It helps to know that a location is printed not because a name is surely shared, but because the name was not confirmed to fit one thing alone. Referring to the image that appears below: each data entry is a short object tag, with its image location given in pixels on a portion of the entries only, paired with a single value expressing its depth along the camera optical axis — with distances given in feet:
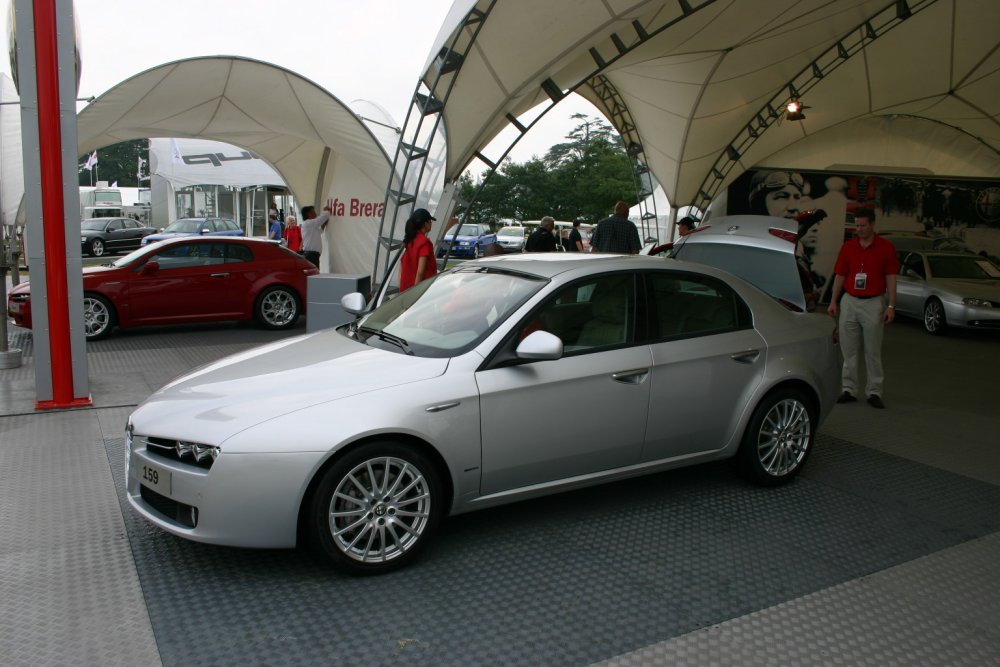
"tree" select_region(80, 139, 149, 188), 320.91
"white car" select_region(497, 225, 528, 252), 116.57
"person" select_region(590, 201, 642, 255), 37.45
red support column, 21.04
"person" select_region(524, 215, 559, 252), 44.62
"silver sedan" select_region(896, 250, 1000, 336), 41.04
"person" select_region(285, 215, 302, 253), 57.67
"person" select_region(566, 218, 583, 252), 56.03
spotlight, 56.39
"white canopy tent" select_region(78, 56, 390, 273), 44.75
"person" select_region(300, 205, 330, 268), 54.65
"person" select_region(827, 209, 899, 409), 24.13
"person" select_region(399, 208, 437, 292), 25.53
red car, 34.09
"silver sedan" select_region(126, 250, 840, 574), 11.46
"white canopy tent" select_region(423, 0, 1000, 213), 32.96
